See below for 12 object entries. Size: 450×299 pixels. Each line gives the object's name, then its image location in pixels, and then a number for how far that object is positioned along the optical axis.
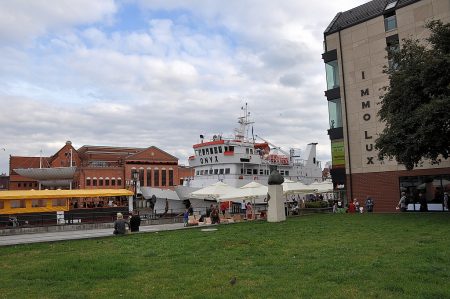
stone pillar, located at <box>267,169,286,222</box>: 25.41
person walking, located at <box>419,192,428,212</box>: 31.27
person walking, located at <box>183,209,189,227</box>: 27.93
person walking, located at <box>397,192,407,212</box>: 30.21
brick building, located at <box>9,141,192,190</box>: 77.74
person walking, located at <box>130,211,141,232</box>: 22.03
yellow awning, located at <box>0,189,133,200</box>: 30.11
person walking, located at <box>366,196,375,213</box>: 32.34
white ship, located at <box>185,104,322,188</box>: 50.56
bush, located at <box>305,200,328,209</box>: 40.16
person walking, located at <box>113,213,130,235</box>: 20.22
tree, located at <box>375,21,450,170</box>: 20.08
